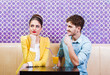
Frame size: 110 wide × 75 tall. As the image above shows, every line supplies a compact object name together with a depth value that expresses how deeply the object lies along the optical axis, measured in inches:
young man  100.8
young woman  103.4
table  73.5
